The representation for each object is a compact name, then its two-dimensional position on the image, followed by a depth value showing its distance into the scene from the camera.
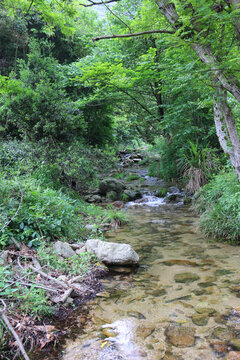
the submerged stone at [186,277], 3.66
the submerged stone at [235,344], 2.25
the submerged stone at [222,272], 3.81
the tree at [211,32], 2.63
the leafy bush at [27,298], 2.57
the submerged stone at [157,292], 3.30
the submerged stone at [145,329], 2.48
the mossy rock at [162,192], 10.57
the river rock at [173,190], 10.41
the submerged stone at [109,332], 2.49
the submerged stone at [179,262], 4.25
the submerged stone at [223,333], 2.39
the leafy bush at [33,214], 3.86
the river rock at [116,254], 4.06
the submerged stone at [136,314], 2.79
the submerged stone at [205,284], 3.46
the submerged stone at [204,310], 2.83
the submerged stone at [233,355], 2.13
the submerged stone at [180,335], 2.34
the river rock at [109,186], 10.66
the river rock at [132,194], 10.51
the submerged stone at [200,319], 2.64
